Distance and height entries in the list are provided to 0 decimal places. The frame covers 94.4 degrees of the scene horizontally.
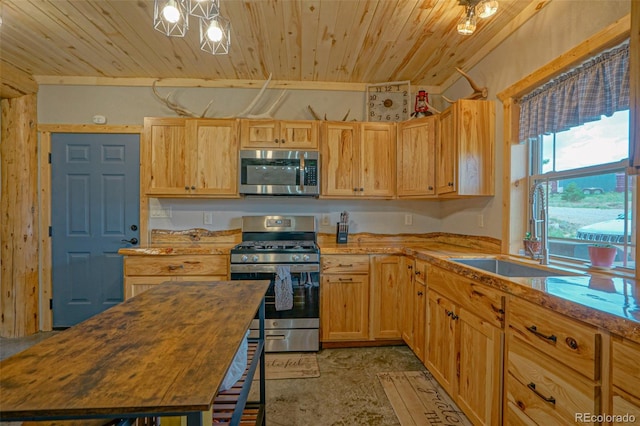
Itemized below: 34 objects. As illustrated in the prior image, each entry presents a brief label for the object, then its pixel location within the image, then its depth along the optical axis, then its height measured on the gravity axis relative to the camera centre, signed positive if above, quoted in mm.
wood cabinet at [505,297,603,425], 983 -587
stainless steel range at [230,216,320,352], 2654 -700
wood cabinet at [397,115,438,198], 2807 +540
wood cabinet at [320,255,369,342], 2727 -798
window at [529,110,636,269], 1537 +162
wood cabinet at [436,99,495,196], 2438 +532
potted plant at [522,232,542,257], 1895 -207
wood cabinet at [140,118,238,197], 2912 +538
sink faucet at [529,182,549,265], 1774 -34
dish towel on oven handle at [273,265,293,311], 2598 -698
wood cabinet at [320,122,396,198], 3004 +536
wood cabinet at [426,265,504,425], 1501 -779
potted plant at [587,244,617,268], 1529 -220
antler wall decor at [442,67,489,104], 2508 +1030
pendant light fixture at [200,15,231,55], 1512 +935
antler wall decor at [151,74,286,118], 3064 +1114
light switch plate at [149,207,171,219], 3242 -25
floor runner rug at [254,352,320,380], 2326 -1284
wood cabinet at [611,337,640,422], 848 -489
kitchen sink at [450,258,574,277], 1748 -364
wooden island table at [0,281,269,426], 618 -404
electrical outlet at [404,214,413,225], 3420 -79
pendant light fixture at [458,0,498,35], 1882 +1249
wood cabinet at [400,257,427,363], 2367 -790
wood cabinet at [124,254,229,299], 2693 -535
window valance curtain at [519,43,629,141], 1485 +678
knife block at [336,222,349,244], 3223 -220
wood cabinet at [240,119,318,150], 2957 +775
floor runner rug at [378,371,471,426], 1832 -1277
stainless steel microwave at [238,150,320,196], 2912 +386
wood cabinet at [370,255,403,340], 2756 -791
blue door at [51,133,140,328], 3139 -72
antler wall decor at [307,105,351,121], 3125 +1038
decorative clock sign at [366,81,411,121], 3322 +1237
